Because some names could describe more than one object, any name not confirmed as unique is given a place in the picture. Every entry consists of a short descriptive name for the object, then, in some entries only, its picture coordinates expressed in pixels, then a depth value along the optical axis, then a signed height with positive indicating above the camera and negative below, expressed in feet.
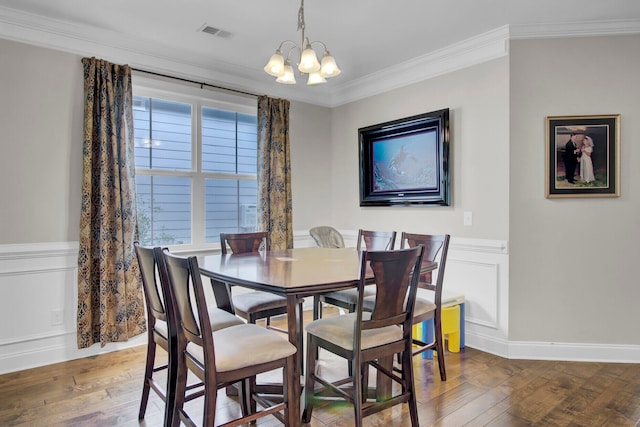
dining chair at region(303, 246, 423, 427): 5.93 -1.95
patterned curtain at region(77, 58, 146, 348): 10.09 +0.03
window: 11.70 +1.48
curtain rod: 11.39 +4.18
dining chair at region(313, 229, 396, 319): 9.00 -1.84
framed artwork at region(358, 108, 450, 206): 11.82 +1.73
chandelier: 7.51 +2.94
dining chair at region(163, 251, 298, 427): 5.32 -1.99
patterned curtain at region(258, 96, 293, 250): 13.50 +1.49
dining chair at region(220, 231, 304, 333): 8.29 -1.95
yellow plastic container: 10.41 -3.03
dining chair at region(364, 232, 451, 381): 8.57 -1.97
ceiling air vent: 10.28 +4.90
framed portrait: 9.80 +1.45
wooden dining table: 5.77 -1.00
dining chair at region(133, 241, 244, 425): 6.24 -1.90
